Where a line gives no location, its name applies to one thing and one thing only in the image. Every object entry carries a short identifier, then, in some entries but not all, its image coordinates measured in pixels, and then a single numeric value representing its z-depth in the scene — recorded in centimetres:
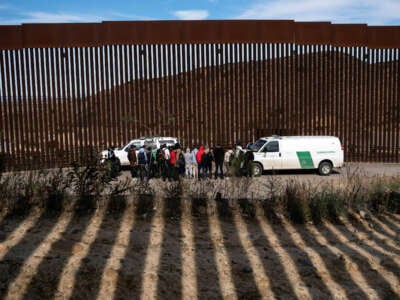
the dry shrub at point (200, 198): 677
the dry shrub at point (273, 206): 691
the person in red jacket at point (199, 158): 1426
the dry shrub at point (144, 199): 661
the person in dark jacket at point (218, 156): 1409
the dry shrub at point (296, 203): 679
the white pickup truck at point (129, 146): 1659
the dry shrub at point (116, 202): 664
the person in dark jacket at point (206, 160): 1414
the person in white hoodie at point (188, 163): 1415
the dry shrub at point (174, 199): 659
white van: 1487
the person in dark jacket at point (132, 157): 1453
